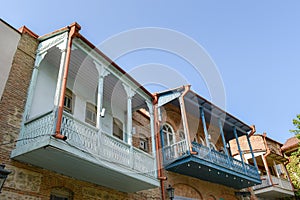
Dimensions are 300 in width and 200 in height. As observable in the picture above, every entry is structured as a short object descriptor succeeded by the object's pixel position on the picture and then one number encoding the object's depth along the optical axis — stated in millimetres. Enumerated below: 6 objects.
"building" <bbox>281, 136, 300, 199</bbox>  19125
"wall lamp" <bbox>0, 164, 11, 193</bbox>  5119
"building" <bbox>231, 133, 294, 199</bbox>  17953
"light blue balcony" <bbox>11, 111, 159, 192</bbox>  6832
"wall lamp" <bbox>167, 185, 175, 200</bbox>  11039
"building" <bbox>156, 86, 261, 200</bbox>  12148
